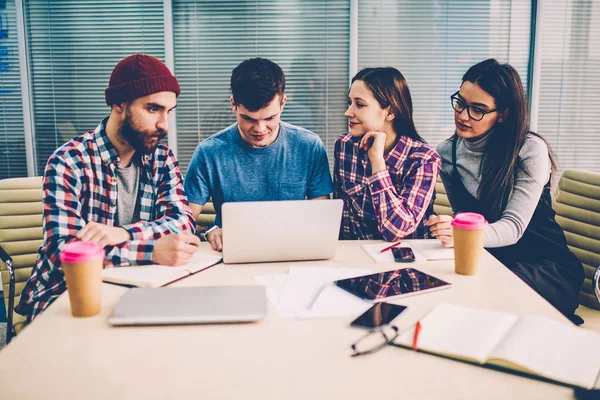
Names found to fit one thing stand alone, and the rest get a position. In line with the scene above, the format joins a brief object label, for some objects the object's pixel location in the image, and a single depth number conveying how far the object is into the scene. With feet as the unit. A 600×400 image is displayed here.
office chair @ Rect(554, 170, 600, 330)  6.52
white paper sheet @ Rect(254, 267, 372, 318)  3.67
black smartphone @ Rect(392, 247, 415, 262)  4.82
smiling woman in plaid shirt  6.19
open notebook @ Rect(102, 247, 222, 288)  4.16
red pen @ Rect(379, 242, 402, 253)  5.13
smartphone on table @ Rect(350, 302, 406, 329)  3.39
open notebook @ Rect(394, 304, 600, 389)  2.74
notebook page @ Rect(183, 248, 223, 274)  4.58
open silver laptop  4.49
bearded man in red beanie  4.72
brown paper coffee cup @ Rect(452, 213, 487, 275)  4.36
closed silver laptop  3.42
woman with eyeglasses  5.93
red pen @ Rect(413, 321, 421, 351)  3.05
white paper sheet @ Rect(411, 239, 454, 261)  4.92
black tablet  3.94
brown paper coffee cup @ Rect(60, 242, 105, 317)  3.48
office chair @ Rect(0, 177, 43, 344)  6.80
